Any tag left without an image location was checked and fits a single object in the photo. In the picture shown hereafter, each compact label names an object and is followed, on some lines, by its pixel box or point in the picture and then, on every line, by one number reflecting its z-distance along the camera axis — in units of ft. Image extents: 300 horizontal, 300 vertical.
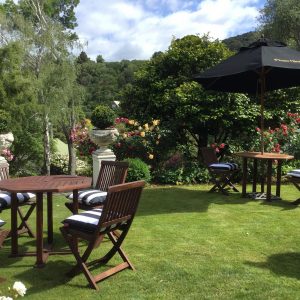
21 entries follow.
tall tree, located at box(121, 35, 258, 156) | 32.78
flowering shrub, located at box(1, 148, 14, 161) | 32.74
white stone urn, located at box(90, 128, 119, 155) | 27.45
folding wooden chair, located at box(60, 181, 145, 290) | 11.66
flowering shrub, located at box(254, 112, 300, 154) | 30.96
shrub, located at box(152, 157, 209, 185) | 30.04
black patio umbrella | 21.06
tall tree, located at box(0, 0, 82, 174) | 44.19
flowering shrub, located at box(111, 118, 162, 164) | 31.50
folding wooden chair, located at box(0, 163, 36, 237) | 15.64
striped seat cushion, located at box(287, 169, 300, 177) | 22.57
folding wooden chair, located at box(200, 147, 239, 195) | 25.70
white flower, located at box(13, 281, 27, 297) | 6.25
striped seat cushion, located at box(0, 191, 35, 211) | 15.56
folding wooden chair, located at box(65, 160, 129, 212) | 15.66
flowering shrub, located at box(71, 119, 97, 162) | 33.88
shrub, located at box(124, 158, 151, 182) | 27.91
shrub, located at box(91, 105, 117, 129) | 27.81
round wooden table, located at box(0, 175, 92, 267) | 13.15
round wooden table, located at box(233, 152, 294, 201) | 23.49
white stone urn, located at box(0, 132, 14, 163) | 26.32
